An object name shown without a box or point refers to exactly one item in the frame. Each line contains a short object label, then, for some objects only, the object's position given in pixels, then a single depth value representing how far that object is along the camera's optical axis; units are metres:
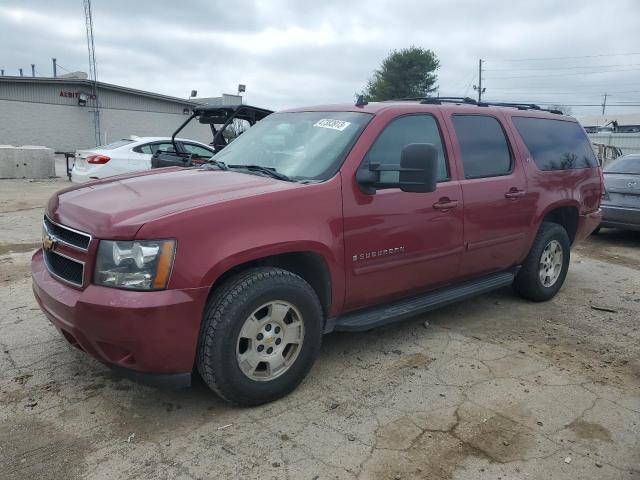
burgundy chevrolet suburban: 2.66
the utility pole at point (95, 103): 28.61
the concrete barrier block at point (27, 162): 16.33
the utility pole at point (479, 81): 56.79
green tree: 57.26
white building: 26.31
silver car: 7.93
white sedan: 10.77
